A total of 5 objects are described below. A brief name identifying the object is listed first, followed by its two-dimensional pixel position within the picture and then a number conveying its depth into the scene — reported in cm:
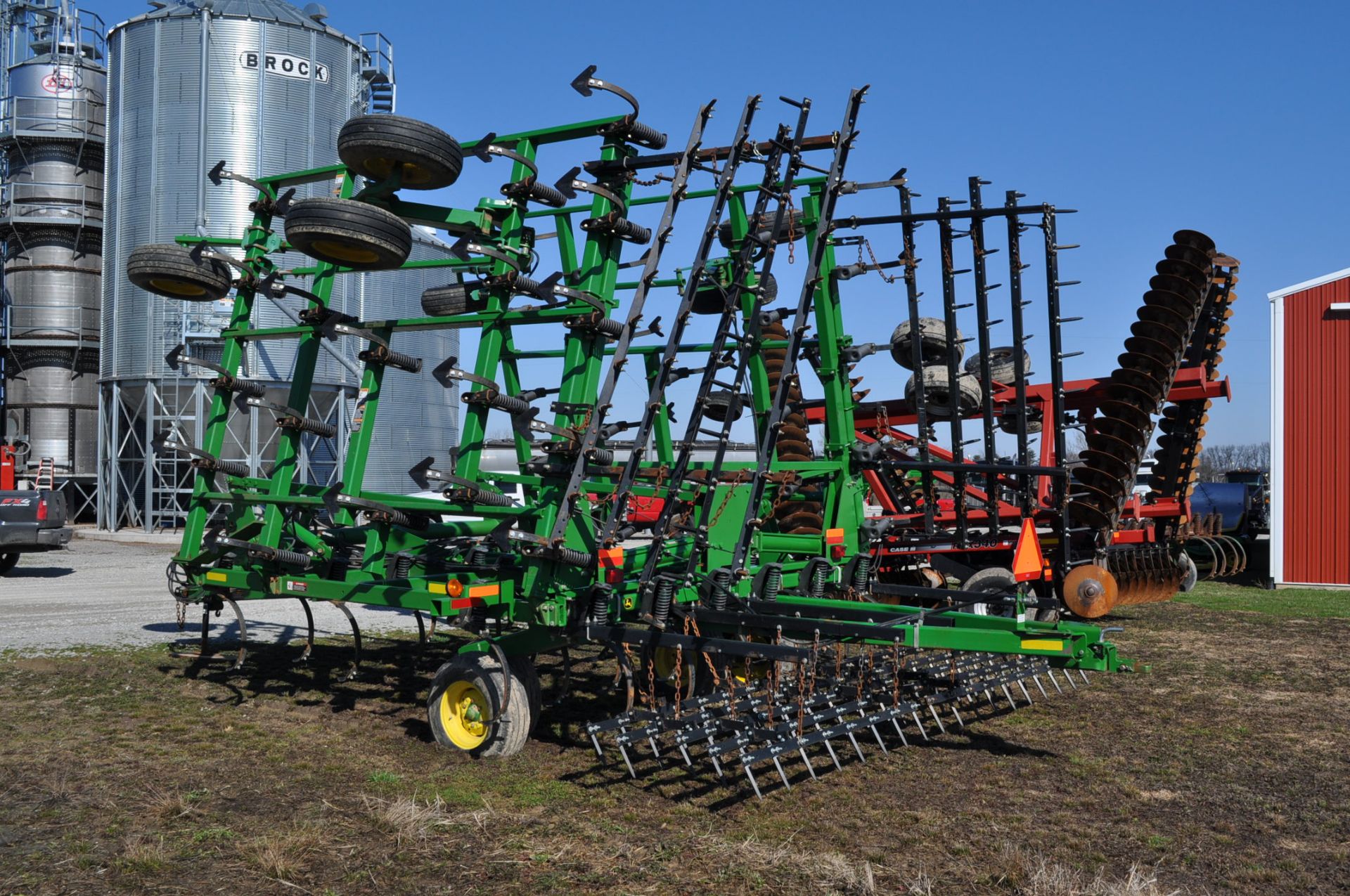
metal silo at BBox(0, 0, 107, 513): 3091
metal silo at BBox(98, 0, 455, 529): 2717
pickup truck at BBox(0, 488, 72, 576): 1752
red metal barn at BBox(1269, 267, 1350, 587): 1838
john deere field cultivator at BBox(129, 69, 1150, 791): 643
